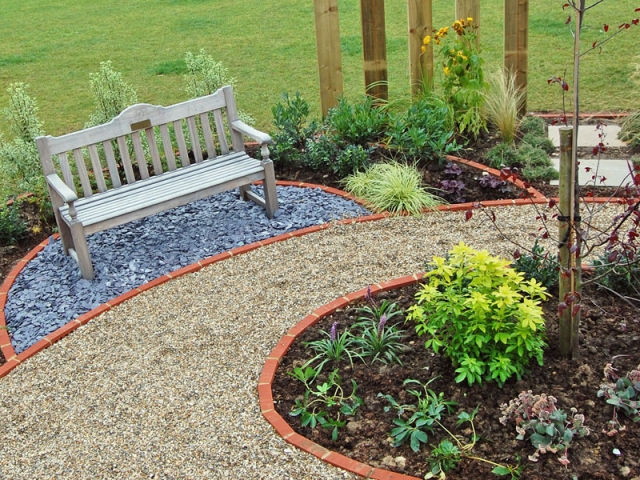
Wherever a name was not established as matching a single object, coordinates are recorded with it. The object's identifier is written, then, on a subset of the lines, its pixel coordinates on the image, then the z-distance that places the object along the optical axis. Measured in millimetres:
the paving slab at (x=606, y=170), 6380
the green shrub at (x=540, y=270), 4727
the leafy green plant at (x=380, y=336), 4371
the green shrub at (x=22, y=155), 6504
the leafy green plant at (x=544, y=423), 3547
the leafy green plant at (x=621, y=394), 3672
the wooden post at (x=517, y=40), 7160
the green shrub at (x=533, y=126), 7177
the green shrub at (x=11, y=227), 6141
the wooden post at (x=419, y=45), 7207
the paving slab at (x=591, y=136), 7043
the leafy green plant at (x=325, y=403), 3941
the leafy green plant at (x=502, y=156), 6645
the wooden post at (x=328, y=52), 7094
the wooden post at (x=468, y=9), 7281
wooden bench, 5504
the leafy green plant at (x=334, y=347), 4391
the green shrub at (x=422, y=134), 6523
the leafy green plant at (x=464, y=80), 6918
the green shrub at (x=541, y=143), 6934
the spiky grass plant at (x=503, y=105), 6973
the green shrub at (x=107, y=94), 6918
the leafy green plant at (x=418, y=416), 3736
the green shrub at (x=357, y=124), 6836
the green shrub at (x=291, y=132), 6906
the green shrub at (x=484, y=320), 3877
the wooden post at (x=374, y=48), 7219
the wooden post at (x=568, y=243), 3686
